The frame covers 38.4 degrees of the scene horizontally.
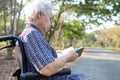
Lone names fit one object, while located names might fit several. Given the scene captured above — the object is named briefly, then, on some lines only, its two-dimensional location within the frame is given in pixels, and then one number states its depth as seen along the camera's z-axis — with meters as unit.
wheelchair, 1.38
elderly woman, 1.40
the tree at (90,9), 10.93
